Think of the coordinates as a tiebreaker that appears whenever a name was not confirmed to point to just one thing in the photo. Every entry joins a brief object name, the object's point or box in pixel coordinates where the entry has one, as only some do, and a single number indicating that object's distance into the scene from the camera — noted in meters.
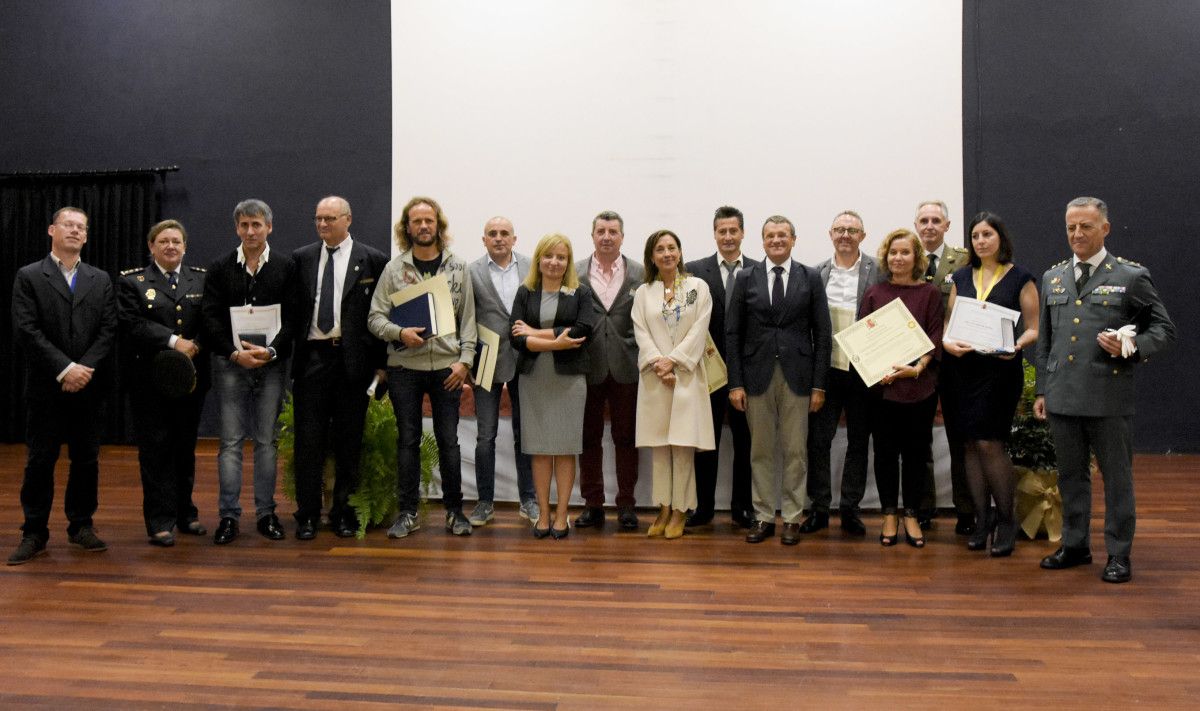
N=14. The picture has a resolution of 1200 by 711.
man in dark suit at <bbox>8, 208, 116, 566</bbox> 3.87
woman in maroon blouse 4.09
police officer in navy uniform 4.12
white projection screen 6.88
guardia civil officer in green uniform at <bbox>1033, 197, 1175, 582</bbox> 3.57
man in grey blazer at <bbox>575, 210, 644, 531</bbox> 4.45
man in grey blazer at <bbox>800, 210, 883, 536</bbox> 4.32
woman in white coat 4.20
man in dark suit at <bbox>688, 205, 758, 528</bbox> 4.52
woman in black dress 3.95
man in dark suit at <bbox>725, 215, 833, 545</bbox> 4.20
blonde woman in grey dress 4.25
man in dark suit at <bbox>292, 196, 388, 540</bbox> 4.22
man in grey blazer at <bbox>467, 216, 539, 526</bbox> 4.57
